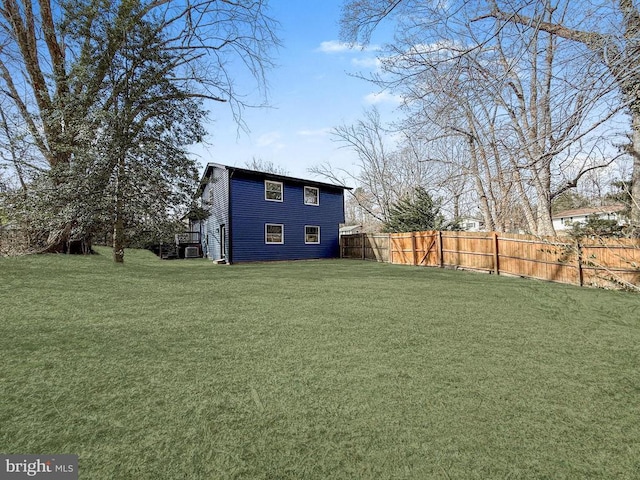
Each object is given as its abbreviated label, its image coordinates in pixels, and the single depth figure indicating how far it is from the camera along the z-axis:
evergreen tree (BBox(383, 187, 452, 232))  15.29
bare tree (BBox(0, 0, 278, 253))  7.39
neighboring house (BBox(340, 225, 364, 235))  31.69
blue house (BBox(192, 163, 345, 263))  13.38
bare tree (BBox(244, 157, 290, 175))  28.48
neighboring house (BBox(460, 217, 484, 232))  29.06
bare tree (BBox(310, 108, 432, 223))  20.84
